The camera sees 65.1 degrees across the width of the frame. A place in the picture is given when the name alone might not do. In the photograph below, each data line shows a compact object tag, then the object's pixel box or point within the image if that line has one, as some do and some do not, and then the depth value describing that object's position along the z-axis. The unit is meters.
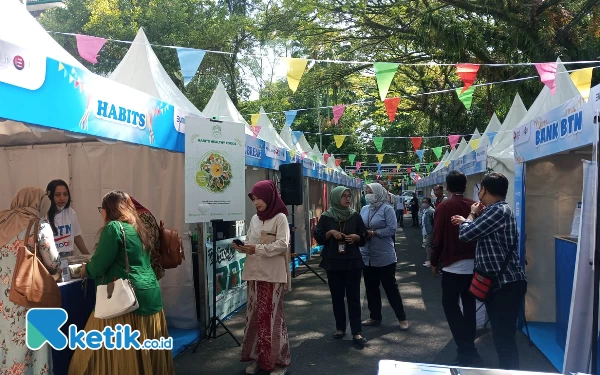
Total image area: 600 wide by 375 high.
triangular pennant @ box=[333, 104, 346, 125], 10.59
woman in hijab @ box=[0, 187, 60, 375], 3.38
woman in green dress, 3.29
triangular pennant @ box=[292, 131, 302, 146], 14.28
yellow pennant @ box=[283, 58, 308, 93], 6.28
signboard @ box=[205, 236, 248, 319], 5.76
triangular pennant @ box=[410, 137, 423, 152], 16.63
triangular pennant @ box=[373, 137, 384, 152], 16.44
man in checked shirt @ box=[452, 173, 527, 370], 3.53
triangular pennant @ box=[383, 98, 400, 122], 9.21
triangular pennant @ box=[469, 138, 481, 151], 11.10
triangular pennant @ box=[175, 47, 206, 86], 5.95
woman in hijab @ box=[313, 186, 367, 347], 4.81
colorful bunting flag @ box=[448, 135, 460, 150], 14.77
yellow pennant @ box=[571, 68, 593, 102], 5.82
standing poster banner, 4.84
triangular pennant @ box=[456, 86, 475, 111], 8.65
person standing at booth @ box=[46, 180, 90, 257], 5.20
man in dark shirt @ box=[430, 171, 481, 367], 4.13
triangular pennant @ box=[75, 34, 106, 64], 5.63
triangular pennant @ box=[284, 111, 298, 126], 11.02
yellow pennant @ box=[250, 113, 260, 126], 10.74
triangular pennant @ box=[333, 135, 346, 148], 15.63
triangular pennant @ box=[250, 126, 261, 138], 9.23
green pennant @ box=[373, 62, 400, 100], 6.52
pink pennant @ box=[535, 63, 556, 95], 6.10
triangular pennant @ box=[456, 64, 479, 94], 7.01
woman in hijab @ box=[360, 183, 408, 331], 5.37
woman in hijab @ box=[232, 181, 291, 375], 4.18
